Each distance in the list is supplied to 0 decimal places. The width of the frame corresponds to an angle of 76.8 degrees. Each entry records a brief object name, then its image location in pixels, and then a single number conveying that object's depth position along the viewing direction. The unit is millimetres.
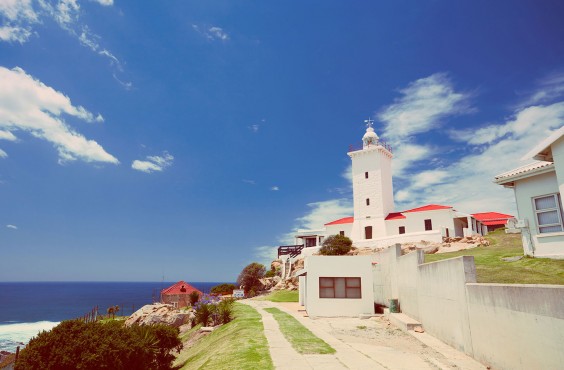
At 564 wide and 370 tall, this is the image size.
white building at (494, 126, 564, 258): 15984
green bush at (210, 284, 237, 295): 51469
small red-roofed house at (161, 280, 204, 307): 48688
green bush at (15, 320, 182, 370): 11477
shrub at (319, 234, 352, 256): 42094
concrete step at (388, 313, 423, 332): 15789
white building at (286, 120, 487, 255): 42750
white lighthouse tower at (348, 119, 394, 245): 48844
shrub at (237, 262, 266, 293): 49219
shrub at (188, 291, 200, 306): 41969
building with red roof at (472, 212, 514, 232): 49750
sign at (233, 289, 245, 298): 43362
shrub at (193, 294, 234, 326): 23933
